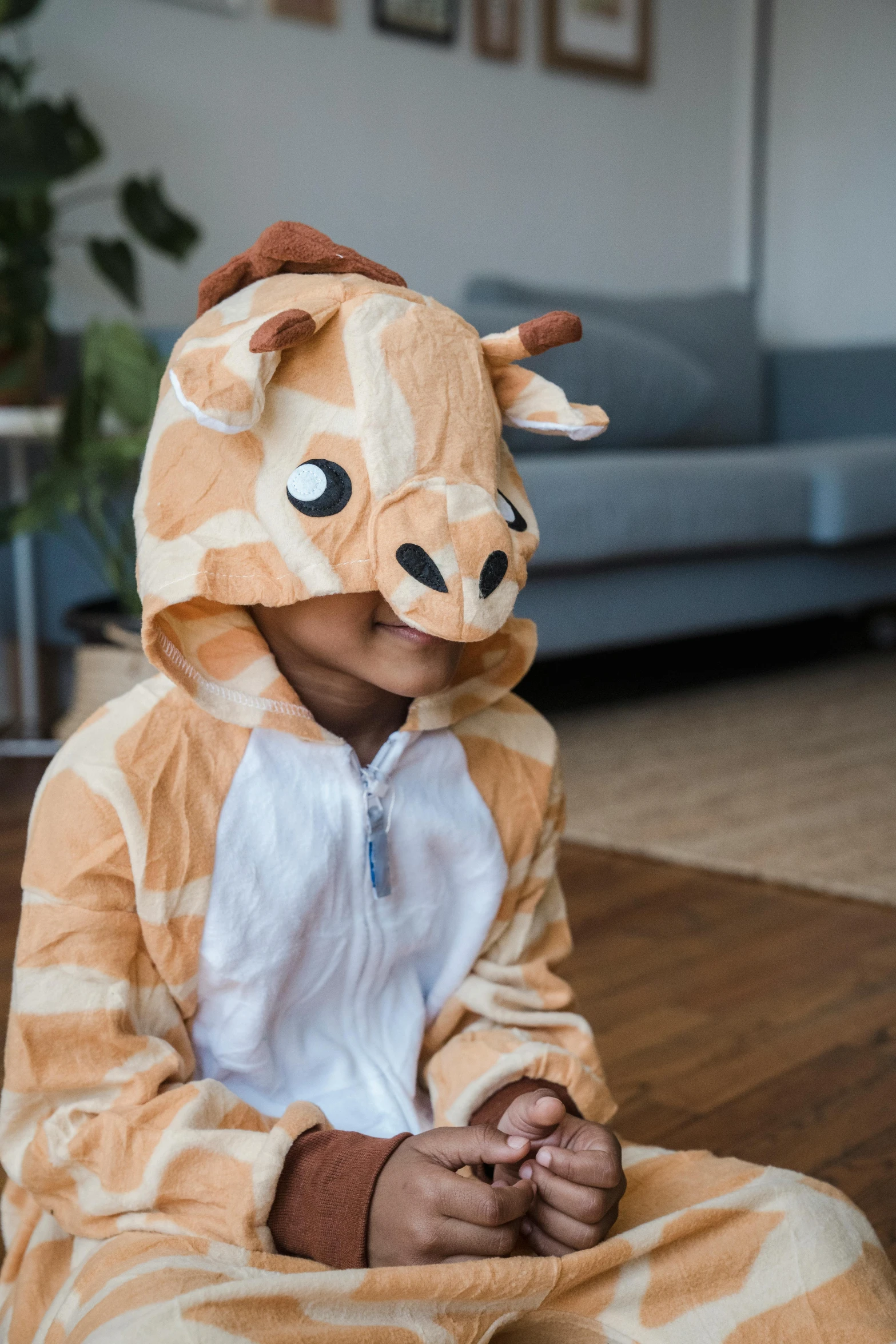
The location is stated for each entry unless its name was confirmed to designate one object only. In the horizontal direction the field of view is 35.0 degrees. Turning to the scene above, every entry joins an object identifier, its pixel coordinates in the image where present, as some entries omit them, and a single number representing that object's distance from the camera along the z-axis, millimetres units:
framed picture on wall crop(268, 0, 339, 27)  2770
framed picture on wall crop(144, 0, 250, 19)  2619
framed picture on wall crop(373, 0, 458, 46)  2971
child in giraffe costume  586
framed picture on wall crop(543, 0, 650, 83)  3369
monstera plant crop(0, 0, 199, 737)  2016
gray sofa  2316
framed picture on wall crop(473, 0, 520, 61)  3191
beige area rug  1713
